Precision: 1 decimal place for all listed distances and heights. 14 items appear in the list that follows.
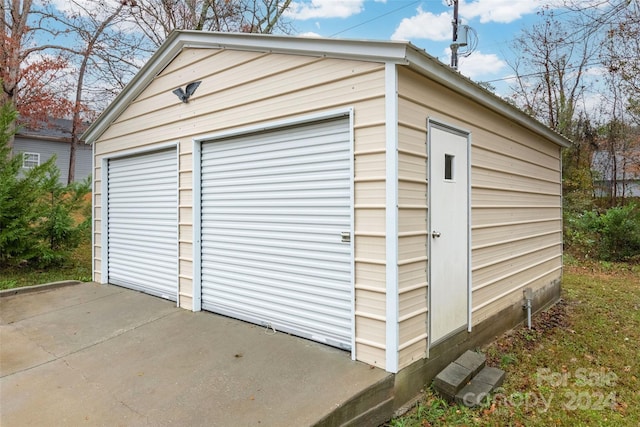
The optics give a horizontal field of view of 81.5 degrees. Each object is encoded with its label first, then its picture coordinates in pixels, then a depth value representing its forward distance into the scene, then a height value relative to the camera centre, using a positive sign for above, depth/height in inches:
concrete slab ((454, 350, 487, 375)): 127.8 -52.9
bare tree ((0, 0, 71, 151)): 451.8 +187.4
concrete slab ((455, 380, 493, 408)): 113.3 -57.0
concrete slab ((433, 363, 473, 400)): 115.3 -53.6
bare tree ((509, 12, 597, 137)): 470.3 +183.6
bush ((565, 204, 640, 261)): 343.6 -22.8
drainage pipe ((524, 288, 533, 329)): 184.1 -45.0
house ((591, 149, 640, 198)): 476.7 +47.7
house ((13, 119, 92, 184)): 727.8 +133.3
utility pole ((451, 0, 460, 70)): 241.4 +107.6
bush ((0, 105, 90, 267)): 241.9 -1.0
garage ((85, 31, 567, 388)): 110.0 +7.3
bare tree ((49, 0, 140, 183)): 464.4 +224.1
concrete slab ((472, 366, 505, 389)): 123.4 -56.4
